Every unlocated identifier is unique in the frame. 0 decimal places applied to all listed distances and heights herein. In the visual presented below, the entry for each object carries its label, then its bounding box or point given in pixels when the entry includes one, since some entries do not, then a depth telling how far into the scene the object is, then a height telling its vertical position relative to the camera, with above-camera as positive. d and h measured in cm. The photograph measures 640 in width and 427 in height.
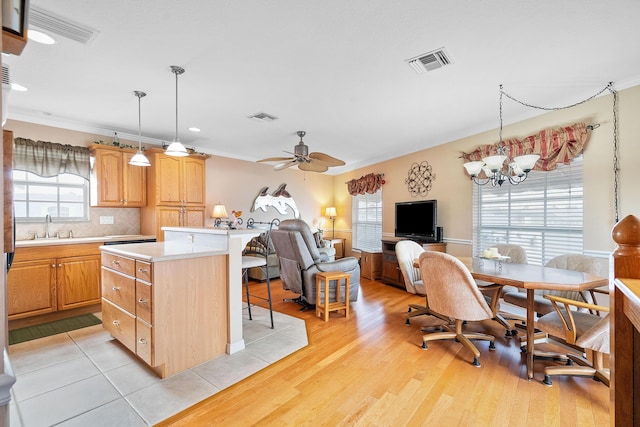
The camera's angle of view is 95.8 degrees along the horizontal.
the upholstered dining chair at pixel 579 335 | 192 -87
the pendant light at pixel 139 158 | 314 +61
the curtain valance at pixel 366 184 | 625 +64
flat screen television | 489 -14
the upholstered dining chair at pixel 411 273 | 330 -73
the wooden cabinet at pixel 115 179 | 404 +50
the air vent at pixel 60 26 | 191 +132
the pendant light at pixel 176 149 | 281 +62
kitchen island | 216 -70
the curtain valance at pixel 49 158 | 363 +73
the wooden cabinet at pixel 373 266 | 554 -103
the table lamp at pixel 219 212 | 528 +1
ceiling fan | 422 +78
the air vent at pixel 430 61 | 242 +132
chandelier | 254 +44
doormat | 295 -126
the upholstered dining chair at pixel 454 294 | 245 -73
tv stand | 475 -87
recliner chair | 363 -66
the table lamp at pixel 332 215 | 754 -7
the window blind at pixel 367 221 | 652 -20
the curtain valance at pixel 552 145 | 335 +83
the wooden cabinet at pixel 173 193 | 438 +32
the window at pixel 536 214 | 349 -3
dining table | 219 -55
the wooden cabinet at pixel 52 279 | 316 -77
